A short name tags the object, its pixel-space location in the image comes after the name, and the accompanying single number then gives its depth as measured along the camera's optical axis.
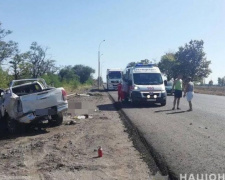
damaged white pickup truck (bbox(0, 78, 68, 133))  10.06
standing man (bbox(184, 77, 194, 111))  16.20
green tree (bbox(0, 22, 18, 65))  48.78
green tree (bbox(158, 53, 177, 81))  61.25
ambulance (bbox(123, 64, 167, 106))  18.64
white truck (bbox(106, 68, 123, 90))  44.59
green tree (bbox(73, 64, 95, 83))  136.95
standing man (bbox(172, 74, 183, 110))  16.81
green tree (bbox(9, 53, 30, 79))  53.69
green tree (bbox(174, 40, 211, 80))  57.59
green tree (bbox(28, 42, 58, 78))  68.75
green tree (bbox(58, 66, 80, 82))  106.38
